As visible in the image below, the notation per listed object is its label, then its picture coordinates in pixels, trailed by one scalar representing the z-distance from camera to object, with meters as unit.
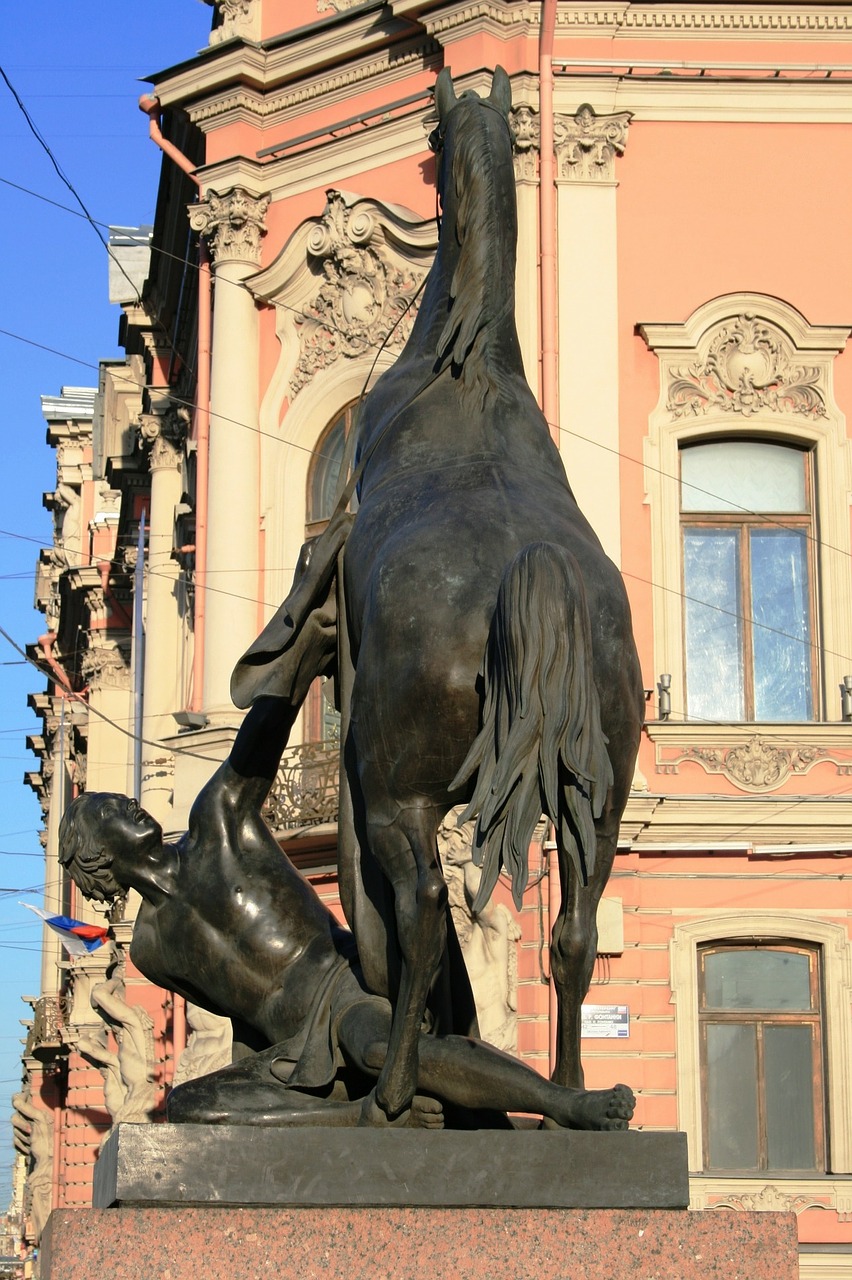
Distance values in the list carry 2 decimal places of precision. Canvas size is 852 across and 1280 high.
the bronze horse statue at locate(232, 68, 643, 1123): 4.52
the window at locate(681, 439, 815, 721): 17.72
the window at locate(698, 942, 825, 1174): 16.73
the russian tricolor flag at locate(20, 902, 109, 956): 24.89
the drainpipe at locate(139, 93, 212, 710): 19.31
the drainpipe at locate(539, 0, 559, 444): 17.36
